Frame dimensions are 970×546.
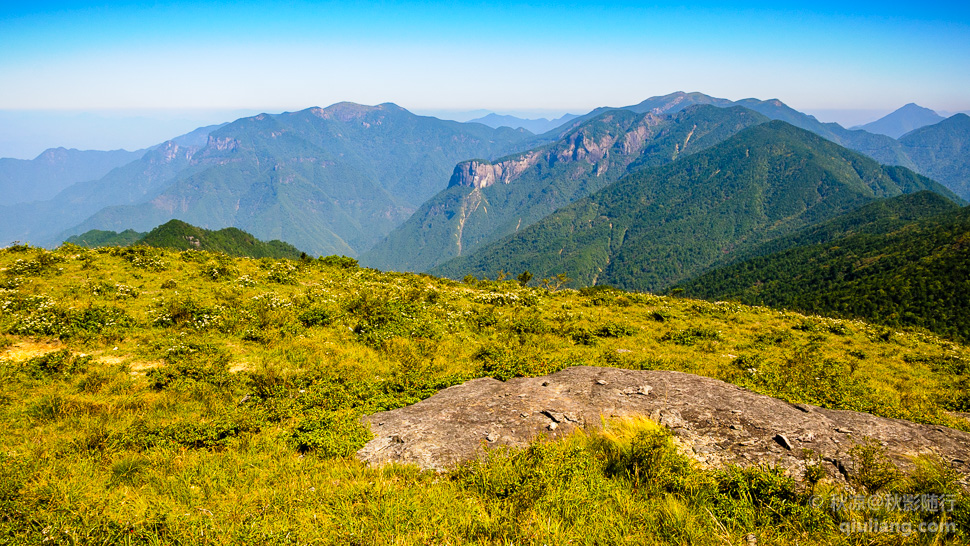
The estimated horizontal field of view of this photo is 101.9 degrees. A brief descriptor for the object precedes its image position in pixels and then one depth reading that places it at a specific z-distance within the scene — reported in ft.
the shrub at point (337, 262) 91.59
